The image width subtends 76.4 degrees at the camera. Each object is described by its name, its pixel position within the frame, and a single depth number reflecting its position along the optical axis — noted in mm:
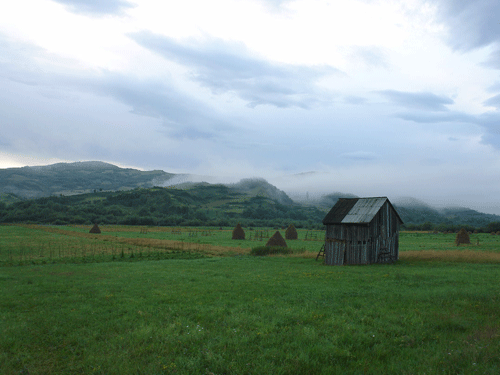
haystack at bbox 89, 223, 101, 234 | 82500
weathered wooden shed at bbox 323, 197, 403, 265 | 30312
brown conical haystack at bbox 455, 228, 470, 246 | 55375
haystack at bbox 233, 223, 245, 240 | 72625
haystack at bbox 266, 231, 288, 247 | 47669
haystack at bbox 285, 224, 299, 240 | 74675
